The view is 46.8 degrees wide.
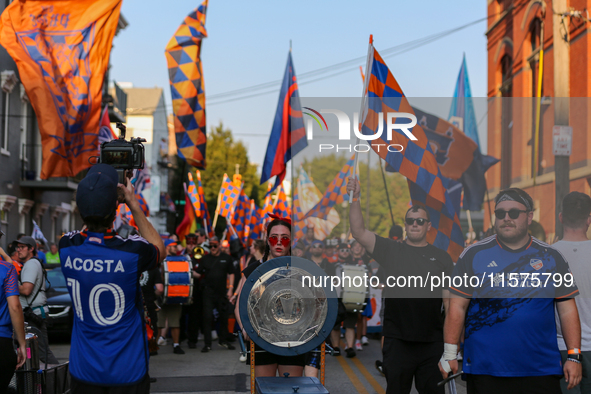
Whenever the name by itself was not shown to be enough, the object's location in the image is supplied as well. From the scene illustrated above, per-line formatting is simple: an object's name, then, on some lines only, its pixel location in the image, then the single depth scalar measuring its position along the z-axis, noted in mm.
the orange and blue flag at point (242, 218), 25375
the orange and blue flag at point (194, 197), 23375
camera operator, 3727
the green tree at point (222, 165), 62125
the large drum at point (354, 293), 9590
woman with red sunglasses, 5344
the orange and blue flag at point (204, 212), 22961
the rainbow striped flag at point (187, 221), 22594
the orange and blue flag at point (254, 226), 25844
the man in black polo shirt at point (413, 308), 5297
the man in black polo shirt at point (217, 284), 12898
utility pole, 10047
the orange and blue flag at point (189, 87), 16625
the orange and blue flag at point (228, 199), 25188
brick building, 5480
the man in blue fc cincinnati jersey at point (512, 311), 4289
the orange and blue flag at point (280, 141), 12812
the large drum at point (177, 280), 12227
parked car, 12445
